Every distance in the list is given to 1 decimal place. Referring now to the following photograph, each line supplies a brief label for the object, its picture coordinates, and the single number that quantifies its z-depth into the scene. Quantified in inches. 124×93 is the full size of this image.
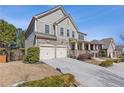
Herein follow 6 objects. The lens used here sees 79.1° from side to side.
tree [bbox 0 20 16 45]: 427.4
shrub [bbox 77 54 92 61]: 378.1
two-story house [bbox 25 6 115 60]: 334.5
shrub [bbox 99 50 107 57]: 478.2
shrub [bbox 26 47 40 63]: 275.8
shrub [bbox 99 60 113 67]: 319.7
